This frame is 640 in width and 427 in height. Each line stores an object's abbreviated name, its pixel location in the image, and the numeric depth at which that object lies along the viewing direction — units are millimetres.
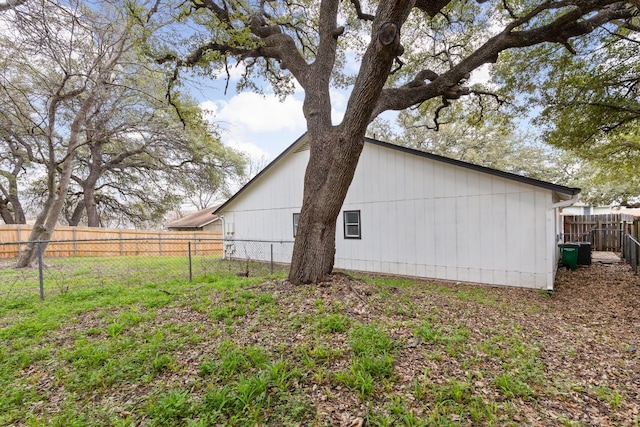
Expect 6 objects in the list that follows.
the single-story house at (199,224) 21391
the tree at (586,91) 7152
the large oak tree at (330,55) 4391
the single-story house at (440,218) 6258
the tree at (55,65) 4246
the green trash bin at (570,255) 8907
